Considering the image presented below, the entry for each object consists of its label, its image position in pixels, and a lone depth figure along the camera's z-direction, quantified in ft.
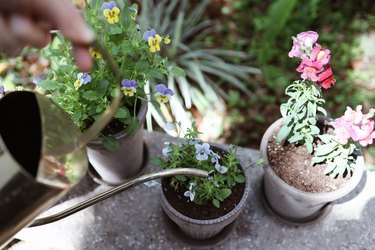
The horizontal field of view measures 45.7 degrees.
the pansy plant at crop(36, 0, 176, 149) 3.94
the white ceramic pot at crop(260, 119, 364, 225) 4.09
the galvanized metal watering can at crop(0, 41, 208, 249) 2.37
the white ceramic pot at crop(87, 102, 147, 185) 4.28
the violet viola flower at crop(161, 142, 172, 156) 4.05
